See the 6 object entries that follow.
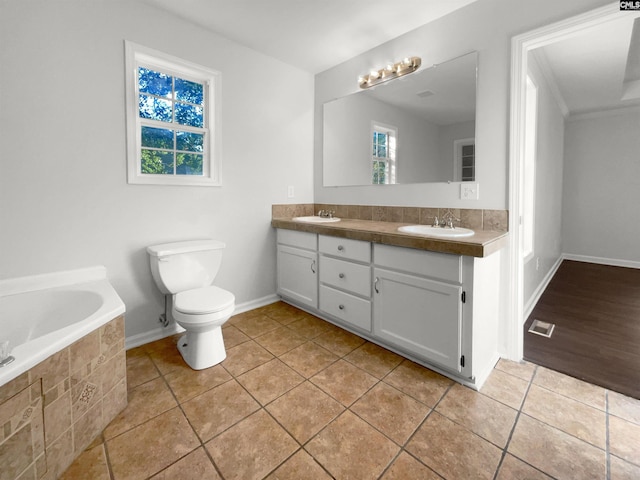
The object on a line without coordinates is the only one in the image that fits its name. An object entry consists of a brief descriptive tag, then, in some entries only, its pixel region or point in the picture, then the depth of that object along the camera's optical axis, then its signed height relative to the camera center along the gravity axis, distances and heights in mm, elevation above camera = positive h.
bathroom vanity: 1670 -411
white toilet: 1831 -439
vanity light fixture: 2348 +1283
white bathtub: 1533 -394
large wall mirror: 2123 +810
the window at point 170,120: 2092 +835
